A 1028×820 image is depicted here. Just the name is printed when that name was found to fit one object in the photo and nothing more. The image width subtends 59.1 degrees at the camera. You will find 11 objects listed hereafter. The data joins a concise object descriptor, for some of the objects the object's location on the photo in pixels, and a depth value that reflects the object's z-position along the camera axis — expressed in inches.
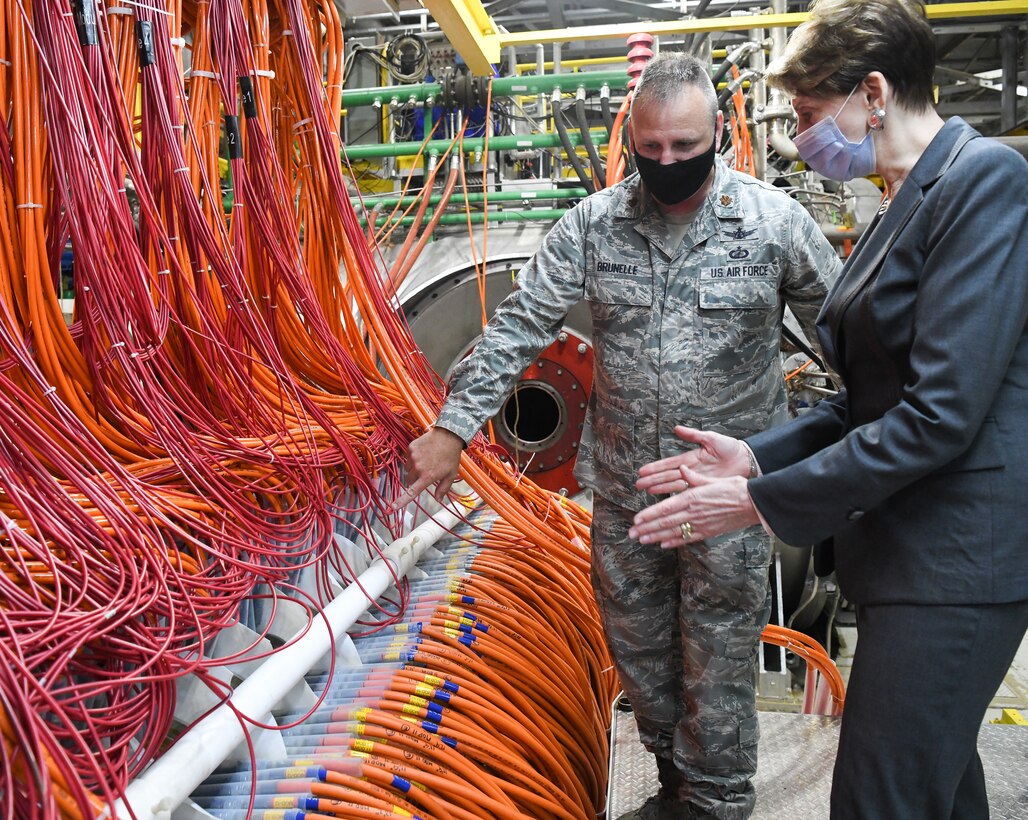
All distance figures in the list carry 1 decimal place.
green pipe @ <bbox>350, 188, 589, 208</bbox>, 147.0
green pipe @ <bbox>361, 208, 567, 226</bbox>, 147.6
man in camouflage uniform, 70.6
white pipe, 47.9
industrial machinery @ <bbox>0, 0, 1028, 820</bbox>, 49.4
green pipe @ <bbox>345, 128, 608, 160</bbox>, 147.4
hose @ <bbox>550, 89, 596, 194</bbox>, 139.6
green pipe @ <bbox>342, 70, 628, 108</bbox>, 144.9
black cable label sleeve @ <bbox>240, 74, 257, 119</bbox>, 86.2
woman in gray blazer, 44.0
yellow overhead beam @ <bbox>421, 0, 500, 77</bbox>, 115.8
